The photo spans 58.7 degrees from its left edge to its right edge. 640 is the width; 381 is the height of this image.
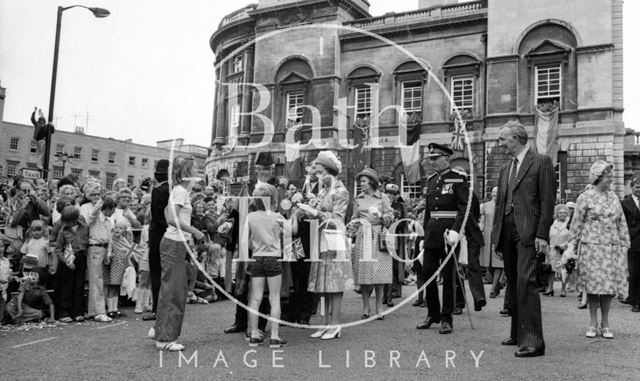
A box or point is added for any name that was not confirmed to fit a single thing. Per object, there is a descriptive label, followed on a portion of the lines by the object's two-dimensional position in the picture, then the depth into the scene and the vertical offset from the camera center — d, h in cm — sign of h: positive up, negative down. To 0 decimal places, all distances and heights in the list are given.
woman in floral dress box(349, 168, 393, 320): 847 +2
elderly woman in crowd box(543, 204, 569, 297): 1266 -1
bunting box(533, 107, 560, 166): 2641 +514
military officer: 754 +20
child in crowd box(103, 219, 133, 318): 902 -63
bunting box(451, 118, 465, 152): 2756 +504
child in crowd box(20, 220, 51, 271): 838 -34
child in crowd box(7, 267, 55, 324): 812 -109
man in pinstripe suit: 602 +20
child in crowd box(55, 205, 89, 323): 848 -60
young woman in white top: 632 -36
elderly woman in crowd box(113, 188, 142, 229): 975 +33
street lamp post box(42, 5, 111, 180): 1316 +334
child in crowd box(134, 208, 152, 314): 959 -86
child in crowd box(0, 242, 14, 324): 755 -70
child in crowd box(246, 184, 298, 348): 658 -29
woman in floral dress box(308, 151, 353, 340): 720 -15
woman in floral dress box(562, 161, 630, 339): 732 +2
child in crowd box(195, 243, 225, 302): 1109 -84
